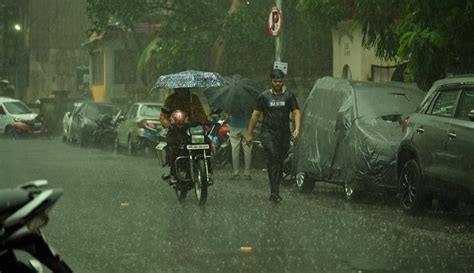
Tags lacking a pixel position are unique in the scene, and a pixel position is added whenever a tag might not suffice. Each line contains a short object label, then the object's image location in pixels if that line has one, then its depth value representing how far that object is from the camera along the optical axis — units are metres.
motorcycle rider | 15.67
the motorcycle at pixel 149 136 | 28.77
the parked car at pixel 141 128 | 28.97
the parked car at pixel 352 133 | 15.11
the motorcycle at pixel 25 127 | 45.78
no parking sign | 26.05
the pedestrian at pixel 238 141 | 20.44
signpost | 26.03
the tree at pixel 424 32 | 15.95
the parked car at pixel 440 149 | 12.64
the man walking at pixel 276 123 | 15.54
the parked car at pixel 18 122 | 45.81
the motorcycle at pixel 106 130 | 35.06
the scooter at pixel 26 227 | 4.73
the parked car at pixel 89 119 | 35.62
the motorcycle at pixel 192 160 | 15.07
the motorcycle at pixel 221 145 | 23.92
